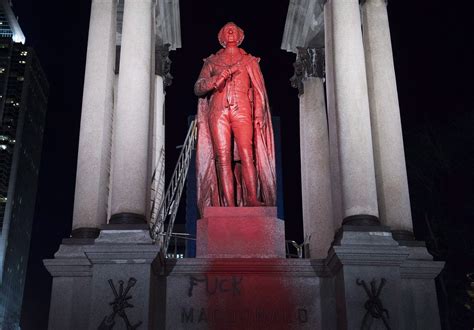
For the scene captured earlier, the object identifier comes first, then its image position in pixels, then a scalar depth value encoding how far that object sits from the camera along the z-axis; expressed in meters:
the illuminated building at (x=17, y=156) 148.88
